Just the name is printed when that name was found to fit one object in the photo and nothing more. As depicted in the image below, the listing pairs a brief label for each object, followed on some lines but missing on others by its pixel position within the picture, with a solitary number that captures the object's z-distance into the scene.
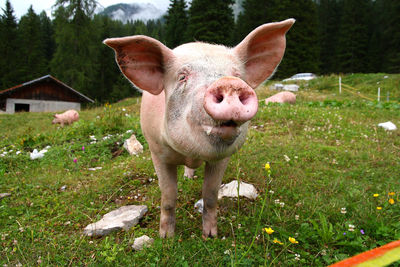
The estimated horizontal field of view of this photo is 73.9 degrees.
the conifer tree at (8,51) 40.50
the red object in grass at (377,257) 0.56
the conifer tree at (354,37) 44.69
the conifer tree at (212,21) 31.08
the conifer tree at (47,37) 58.40
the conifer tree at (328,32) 50.50
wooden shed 23.53
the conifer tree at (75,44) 29.16
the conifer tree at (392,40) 38.03
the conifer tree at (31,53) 42.72
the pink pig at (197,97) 1.39
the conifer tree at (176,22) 40.88
